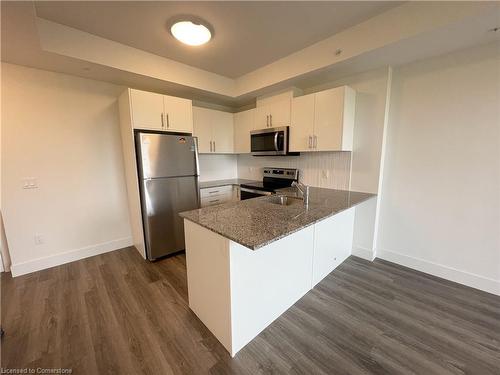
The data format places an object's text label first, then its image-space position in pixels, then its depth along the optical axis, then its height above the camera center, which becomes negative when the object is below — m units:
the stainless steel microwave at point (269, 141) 2.98 +0.22
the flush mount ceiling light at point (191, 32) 1.88 +1.16
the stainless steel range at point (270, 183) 3.15 -0.45
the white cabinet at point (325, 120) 2.44 +0.44
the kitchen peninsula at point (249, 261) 1.37 -0.81
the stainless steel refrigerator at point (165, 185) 2.60 -0.38
